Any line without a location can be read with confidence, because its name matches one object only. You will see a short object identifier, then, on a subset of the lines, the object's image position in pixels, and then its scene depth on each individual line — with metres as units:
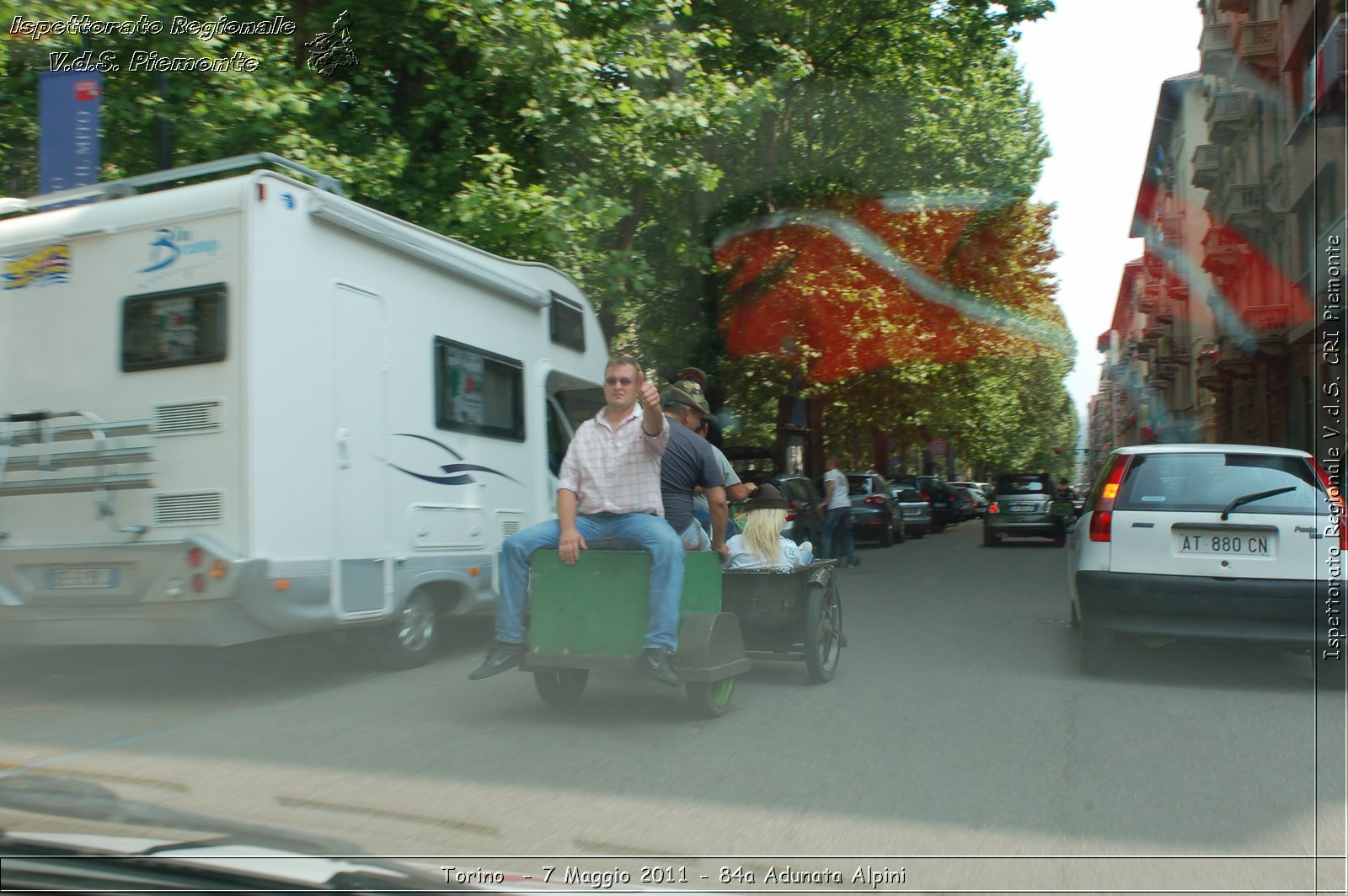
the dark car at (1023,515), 25.45
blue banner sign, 9.43
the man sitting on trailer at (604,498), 6.13
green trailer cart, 6.00
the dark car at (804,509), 18.44
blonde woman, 7.39
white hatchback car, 6.99
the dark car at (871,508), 24.86
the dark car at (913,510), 30.33
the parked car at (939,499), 34.09
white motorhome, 6.79
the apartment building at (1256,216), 22.78
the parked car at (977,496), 45.69
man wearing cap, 6.76
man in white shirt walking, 17.67
